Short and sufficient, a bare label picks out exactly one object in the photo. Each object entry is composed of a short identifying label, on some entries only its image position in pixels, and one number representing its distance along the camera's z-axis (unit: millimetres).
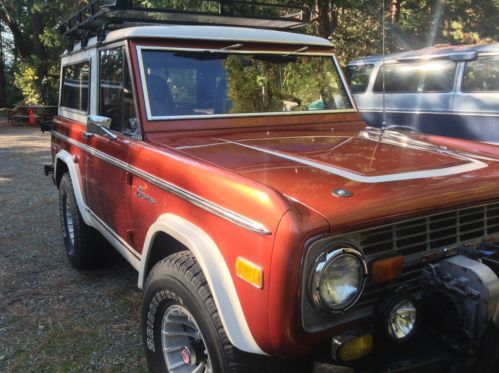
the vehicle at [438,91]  6914
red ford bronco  1771
